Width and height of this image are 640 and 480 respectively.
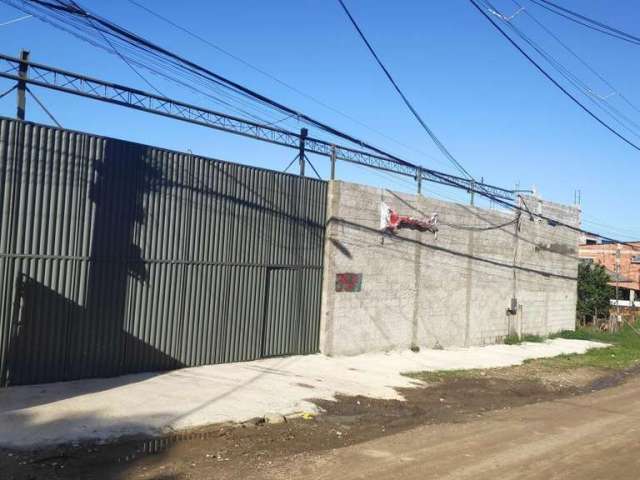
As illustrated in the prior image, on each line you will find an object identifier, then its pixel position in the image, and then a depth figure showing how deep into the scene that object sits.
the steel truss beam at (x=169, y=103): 10.56
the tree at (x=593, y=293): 35.44
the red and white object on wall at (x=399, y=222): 17.81
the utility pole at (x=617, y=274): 32.74
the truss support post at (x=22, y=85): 10.34
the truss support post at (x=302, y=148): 16.03
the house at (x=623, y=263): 50.60
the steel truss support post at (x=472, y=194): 22.98
